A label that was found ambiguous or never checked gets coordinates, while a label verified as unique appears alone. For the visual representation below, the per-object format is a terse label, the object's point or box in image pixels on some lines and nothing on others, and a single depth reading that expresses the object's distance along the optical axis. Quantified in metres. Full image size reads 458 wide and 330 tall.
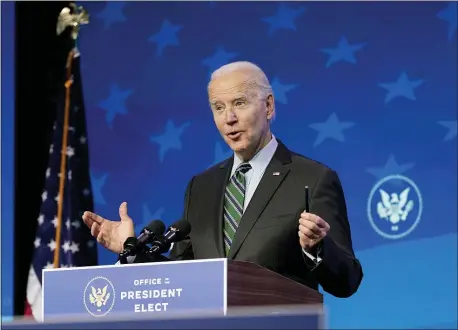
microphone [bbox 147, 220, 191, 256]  5.23
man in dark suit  5.75
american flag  10.80
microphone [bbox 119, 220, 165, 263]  5.14
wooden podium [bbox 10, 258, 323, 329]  4.41
